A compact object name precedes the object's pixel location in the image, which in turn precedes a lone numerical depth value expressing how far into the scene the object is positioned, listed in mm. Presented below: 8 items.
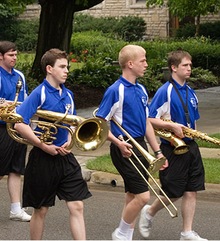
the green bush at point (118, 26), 47186
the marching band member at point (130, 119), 8126
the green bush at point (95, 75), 24112
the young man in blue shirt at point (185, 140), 8520
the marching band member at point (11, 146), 9844
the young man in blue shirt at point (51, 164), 7487
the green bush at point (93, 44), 34318
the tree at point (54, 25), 22243
